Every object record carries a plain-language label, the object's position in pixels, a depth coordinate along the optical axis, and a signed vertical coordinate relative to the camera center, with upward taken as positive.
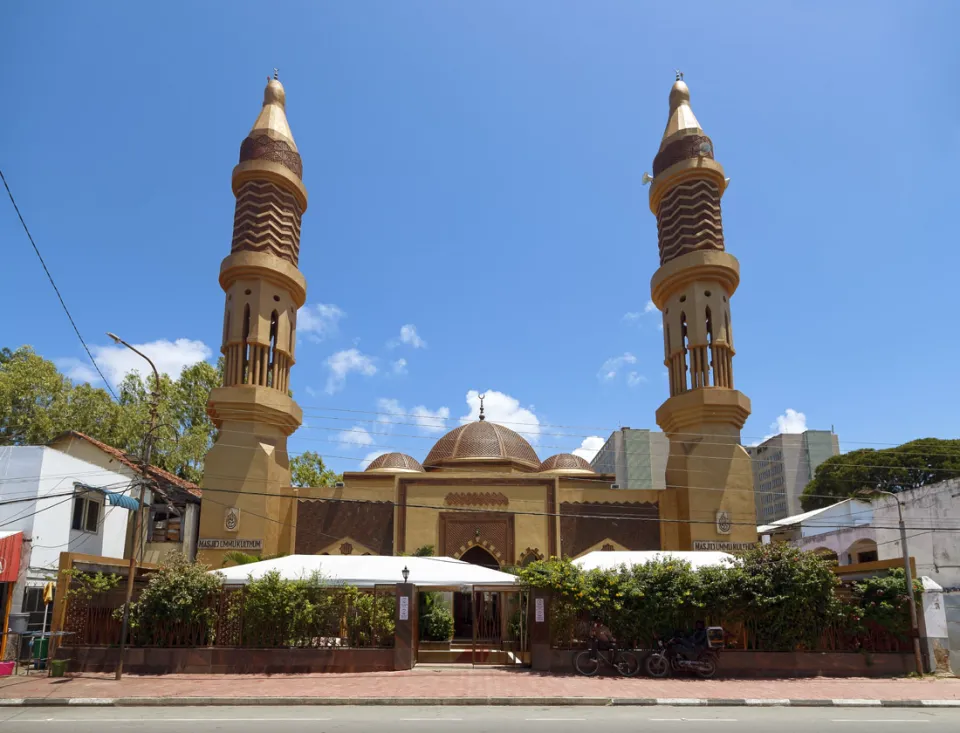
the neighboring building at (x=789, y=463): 83.50 +12.41
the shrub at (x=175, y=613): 16.88 -0.79
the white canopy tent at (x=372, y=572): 17.06 +0.11
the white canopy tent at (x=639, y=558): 17.78 +0.47
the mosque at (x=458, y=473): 28.56 +3.88
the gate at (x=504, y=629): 18.14 -1.28
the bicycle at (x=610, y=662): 16.09 -1.66
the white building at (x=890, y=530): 31.20 +2.30
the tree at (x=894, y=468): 57.97 +8.33
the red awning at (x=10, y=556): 19.03 +0.43
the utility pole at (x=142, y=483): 15.52 +1.98
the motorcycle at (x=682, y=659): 15.94 -1.59
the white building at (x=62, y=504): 20.50 +2.03
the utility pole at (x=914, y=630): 16.50 -1.00
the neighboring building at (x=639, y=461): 78.69 +11.95
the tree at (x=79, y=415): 37.53 +7.71
